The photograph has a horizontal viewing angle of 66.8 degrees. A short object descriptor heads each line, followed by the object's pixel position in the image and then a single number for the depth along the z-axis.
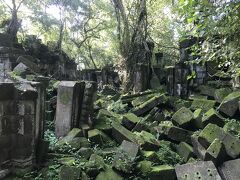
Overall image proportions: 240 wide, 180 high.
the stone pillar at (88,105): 4.36
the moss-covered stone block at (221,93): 5.20
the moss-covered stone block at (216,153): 3.22
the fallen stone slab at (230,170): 3.03
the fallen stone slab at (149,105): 5.64
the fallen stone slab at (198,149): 3.49
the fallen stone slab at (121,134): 3.93
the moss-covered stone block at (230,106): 4.55
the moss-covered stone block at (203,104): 5.08
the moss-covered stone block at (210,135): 3.48
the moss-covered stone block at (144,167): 3.15
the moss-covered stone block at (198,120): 4.40
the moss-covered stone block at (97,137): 3.92
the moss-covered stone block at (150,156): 3.46
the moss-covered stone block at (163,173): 3.17
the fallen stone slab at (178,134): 4.24
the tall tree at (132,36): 8.17
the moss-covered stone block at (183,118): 4.38
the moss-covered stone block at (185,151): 3.77
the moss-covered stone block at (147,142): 3.81
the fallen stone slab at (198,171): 2.99
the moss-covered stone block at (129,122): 4.73
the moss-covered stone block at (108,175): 2.93
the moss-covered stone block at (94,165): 2.98
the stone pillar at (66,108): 4.08
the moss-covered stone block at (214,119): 4.28
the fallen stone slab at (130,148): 3.29
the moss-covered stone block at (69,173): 2.79
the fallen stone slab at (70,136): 3.69
